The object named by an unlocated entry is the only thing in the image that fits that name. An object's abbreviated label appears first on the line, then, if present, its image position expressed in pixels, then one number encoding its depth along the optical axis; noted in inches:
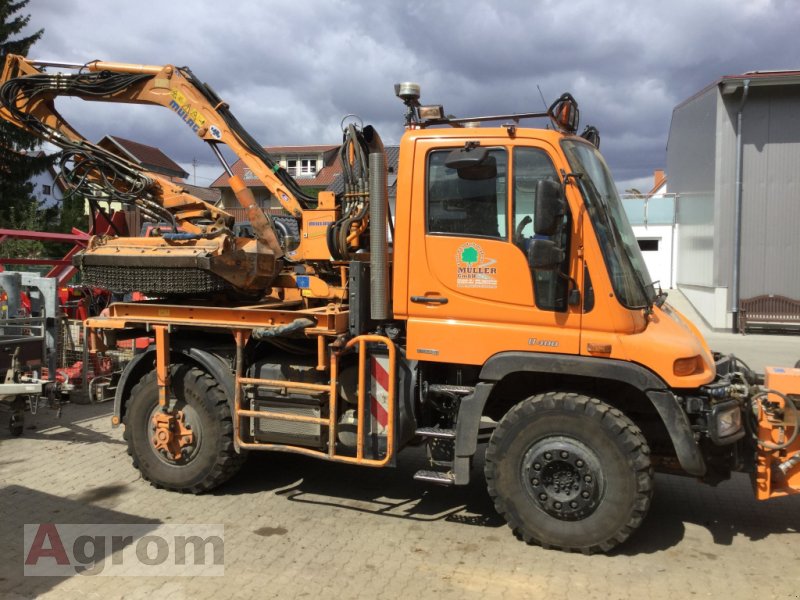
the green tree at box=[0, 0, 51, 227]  822.5
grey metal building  648.4
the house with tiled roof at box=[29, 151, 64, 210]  862.3
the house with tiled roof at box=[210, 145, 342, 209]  1750.2
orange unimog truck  161.2
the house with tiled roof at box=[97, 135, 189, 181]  1699.7
